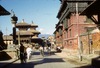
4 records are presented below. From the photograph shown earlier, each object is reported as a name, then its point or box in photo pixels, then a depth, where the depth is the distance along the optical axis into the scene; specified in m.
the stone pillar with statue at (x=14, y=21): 22.25
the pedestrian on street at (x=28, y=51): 18.07
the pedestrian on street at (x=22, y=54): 14.85
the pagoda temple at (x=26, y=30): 49.07
